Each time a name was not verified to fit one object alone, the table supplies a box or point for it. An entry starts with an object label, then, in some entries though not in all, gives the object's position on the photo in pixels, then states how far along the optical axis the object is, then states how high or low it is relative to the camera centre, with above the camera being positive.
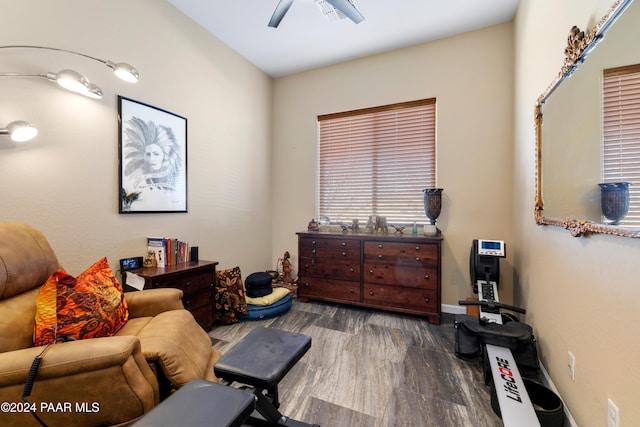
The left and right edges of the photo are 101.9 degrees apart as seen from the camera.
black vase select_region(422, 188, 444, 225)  3.00 +0.13
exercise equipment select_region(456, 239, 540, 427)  1.28 -0.89
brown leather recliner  1.02 -0.68
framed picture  2.24 +0.50
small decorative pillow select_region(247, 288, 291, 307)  2.90 -1.00
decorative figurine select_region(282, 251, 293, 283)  3.86 -0.87
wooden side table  2.12 -0.63
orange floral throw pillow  1.23 -0.50
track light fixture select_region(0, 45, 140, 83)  1.78 +0.97
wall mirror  0.99 +0.47
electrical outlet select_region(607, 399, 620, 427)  1.03 -0.81
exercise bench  1.13 -0.70
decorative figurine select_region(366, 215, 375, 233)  3.38 -0.19
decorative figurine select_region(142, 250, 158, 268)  2.36 -0.45
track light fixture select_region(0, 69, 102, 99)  1.59 +0.82
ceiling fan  2.12 +1.72
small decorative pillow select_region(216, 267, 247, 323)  2.73 -0.91
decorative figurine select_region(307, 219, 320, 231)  3.63 -0.20
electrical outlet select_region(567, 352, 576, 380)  1.38 -0.83
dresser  2.78 -0.69
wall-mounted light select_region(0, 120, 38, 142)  1.50 +0.46
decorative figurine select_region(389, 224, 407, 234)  3.20 -0.20
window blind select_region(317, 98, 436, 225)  3.30 +0.68
